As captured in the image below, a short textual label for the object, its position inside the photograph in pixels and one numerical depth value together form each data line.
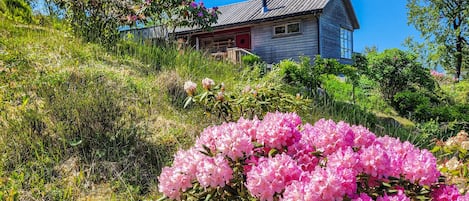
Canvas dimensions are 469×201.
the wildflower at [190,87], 3.18
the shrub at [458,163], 1.91
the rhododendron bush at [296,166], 1.20
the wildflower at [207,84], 3.28
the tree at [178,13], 9.47
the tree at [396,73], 9.83
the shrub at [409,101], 9.18
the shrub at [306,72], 7.80
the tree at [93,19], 6.20
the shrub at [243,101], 3.28
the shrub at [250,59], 10.69
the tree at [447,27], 17.70
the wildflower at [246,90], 3.63
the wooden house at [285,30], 16.67
